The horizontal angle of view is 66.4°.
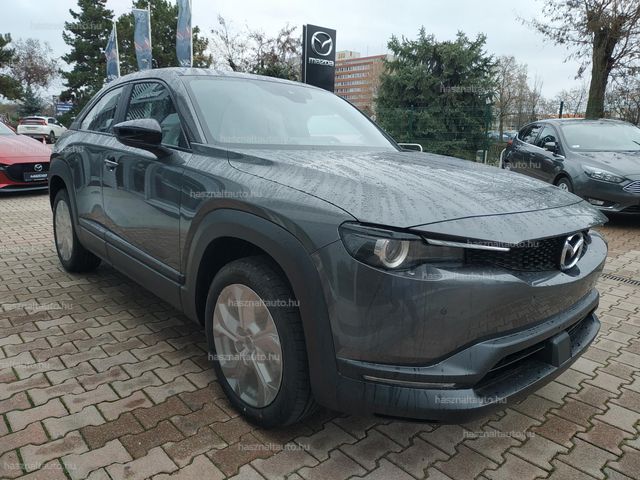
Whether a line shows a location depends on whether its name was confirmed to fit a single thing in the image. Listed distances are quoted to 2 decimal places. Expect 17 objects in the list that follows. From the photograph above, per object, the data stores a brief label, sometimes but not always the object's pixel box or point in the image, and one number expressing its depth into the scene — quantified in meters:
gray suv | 1.70
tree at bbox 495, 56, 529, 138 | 37.75
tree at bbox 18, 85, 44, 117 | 44.91
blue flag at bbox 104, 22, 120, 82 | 23.42
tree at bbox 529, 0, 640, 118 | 13.14
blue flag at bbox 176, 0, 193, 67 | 16.81
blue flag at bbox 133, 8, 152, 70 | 19.28
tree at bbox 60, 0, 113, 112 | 38.69
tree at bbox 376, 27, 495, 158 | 13.84
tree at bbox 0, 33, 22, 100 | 36.62
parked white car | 28.48
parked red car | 8.66
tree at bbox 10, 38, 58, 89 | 46.28
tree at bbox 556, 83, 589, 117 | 24.45
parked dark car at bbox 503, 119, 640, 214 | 6.61
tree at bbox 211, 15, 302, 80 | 23.17
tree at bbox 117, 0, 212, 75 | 38.19
